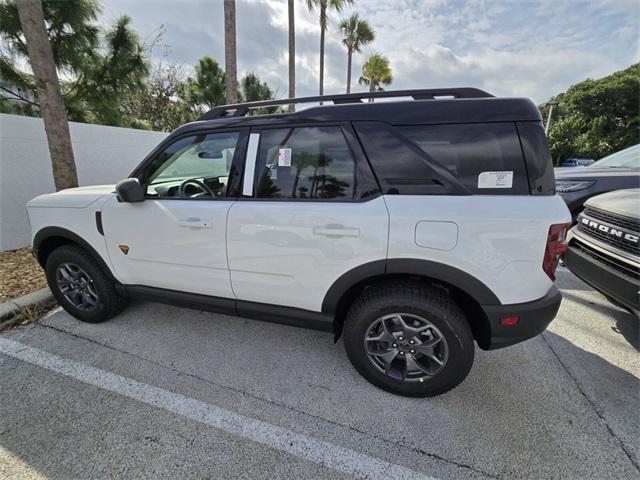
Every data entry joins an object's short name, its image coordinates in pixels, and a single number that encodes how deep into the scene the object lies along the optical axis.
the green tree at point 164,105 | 15.24
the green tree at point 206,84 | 16.41
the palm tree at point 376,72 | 24.97
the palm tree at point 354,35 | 20.25
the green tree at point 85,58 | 6.42
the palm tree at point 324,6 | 13.50
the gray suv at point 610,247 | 2.20
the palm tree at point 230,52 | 6.37
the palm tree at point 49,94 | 3.78
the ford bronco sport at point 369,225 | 1.69
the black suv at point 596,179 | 4.06
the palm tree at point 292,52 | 10.05
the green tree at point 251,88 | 19.61
